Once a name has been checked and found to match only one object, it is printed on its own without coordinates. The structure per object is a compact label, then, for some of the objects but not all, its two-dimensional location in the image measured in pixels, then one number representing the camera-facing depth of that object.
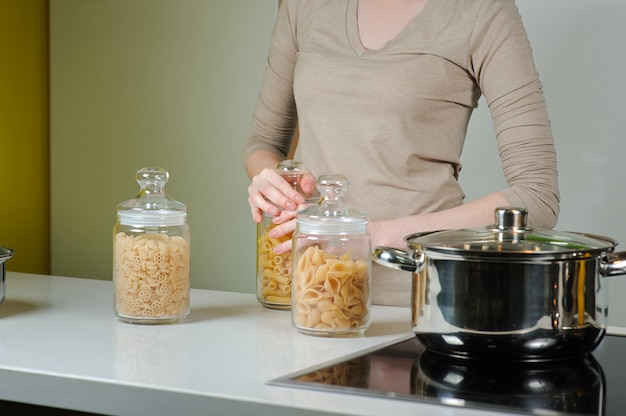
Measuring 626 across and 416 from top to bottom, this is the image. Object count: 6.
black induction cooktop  1.80
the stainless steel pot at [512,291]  1.91
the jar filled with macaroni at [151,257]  2.18
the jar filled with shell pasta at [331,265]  2.11
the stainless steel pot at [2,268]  2.26
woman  2.51
